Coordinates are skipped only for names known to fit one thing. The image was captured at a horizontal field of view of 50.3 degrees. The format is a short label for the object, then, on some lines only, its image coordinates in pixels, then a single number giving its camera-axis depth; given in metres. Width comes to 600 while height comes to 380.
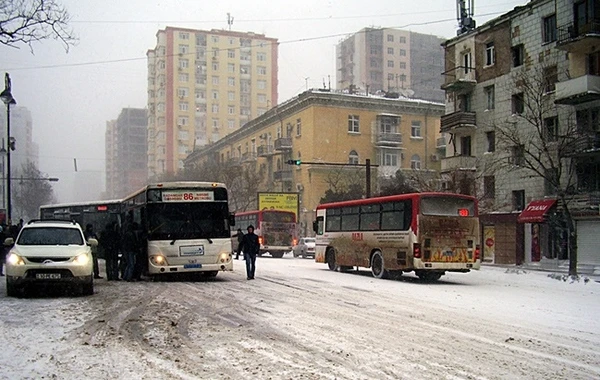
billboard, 46.53
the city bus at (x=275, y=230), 42.32
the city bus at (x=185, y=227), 19.02
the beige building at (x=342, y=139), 61.81
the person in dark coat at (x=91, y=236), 21.17
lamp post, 32.38
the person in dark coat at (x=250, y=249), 20.25
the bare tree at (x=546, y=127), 30.53
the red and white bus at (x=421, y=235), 20.72
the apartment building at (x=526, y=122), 32.88
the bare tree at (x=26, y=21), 17.19
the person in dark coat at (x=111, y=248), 20.44
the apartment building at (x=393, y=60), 118.25
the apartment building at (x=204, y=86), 112.94
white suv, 14.29
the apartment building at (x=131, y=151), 144.88
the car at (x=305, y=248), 44.50
